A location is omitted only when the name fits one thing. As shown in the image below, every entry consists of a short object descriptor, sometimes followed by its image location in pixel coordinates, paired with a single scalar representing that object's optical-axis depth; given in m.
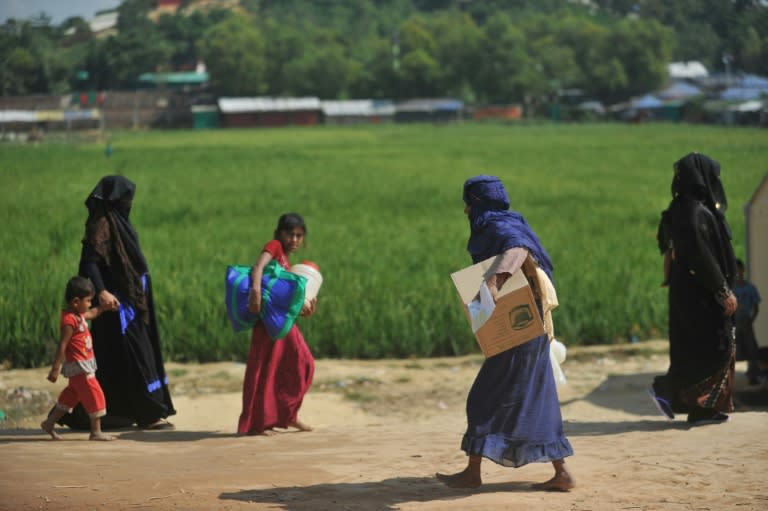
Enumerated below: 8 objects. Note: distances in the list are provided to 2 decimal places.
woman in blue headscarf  11.00
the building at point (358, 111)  152.67
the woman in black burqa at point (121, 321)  14.63
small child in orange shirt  13.85
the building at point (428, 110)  173.06
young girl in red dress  14.47
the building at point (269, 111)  103.94
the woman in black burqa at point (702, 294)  14.36
